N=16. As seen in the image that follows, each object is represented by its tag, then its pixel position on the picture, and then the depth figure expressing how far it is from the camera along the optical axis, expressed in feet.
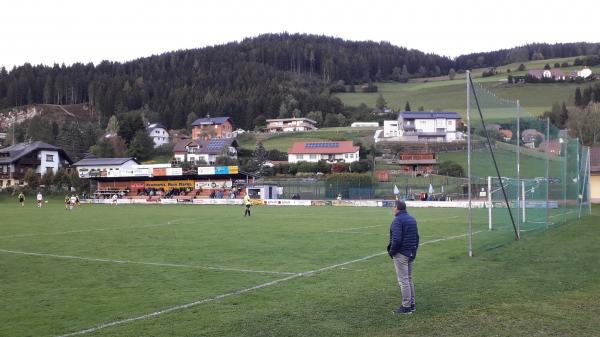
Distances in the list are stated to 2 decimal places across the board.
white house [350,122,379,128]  477.44
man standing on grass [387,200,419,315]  32.14
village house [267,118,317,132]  514.68
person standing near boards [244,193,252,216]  130.62
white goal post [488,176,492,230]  67.72
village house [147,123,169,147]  495.00
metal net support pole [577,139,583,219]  115.24
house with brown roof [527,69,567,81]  538.88
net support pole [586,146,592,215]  129.04
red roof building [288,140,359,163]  354.33
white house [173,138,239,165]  400.88
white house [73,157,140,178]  332.60
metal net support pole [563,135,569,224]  99.97
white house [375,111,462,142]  428.15
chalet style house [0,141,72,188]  320.50
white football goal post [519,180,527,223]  80.95
